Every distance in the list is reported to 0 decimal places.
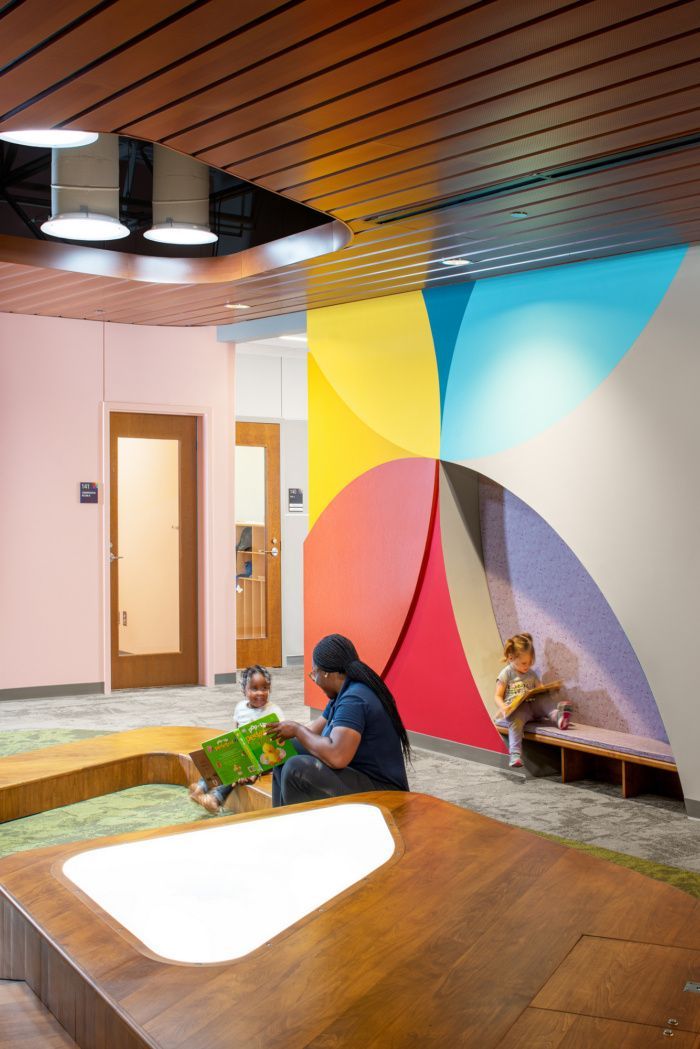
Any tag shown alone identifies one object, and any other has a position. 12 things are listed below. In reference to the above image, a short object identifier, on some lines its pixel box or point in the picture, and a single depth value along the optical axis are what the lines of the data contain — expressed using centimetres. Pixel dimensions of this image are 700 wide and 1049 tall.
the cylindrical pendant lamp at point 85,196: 592
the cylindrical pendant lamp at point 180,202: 639
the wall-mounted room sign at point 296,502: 1036
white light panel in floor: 270
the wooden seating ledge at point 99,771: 536
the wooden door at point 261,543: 1023
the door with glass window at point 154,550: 902
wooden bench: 553
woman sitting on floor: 420
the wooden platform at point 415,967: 218
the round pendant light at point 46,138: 473
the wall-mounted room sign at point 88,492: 870
